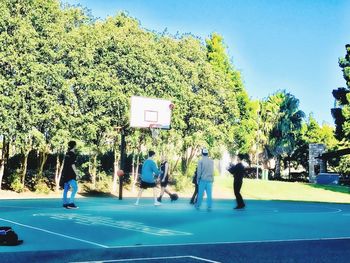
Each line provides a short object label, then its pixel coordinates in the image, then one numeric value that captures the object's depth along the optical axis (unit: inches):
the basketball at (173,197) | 792.9
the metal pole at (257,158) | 2331.7
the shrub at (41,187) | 1118.2
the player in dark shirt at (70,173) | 617.0
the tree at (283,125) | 2504.9
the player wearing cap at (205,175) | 659.4
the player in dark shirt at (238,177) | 680.7
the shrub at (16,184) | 1103.0
